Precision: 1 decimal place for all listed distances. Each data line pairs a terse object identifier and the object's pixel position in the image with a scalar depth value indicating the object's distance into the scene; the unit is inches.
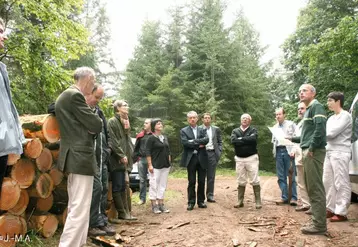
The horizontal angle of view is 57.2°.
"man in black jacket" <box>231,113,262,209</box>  290.2
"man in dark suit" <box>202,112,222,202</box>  320.2
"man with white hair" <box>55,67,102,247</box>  142.6
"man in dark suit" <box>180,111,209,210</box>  280.4
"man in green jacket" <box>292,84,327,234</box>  193.9
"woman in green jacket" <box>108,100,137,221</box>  235.3
